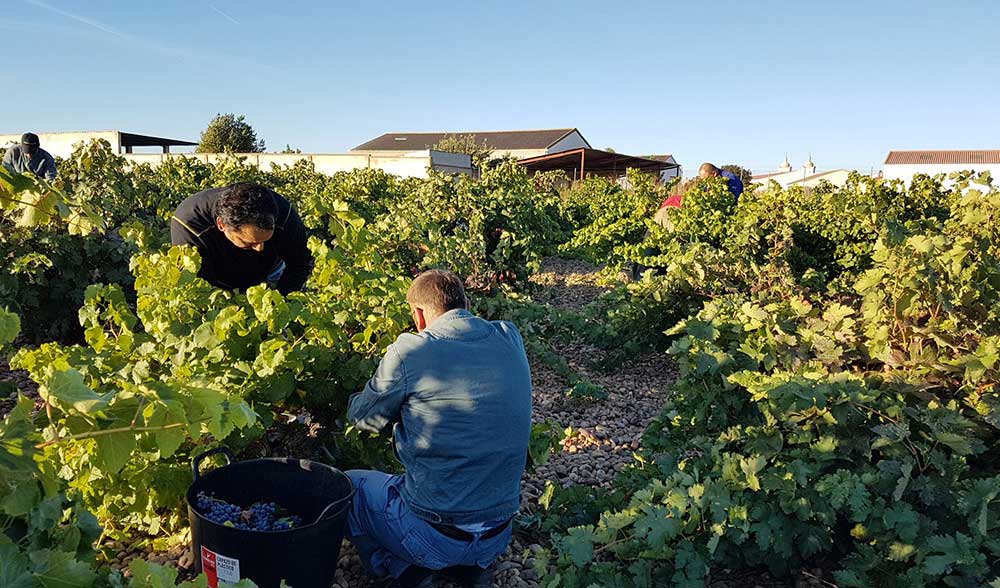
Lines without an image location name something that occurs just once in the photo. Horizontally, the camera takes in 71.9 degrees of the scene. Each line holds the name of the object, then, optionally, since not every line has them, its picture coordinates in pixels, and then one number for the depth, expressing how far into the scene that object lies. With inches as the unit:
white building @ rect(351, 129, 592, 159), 1940.2
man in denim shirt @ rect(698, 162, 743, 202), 344.2
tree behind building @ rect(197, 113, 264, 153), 1657.2
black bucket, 85.4
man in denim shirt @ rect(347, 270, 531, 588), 98.0
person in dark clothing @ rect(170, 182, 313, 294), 131.0
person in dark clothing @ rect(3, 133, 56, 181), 246.2
